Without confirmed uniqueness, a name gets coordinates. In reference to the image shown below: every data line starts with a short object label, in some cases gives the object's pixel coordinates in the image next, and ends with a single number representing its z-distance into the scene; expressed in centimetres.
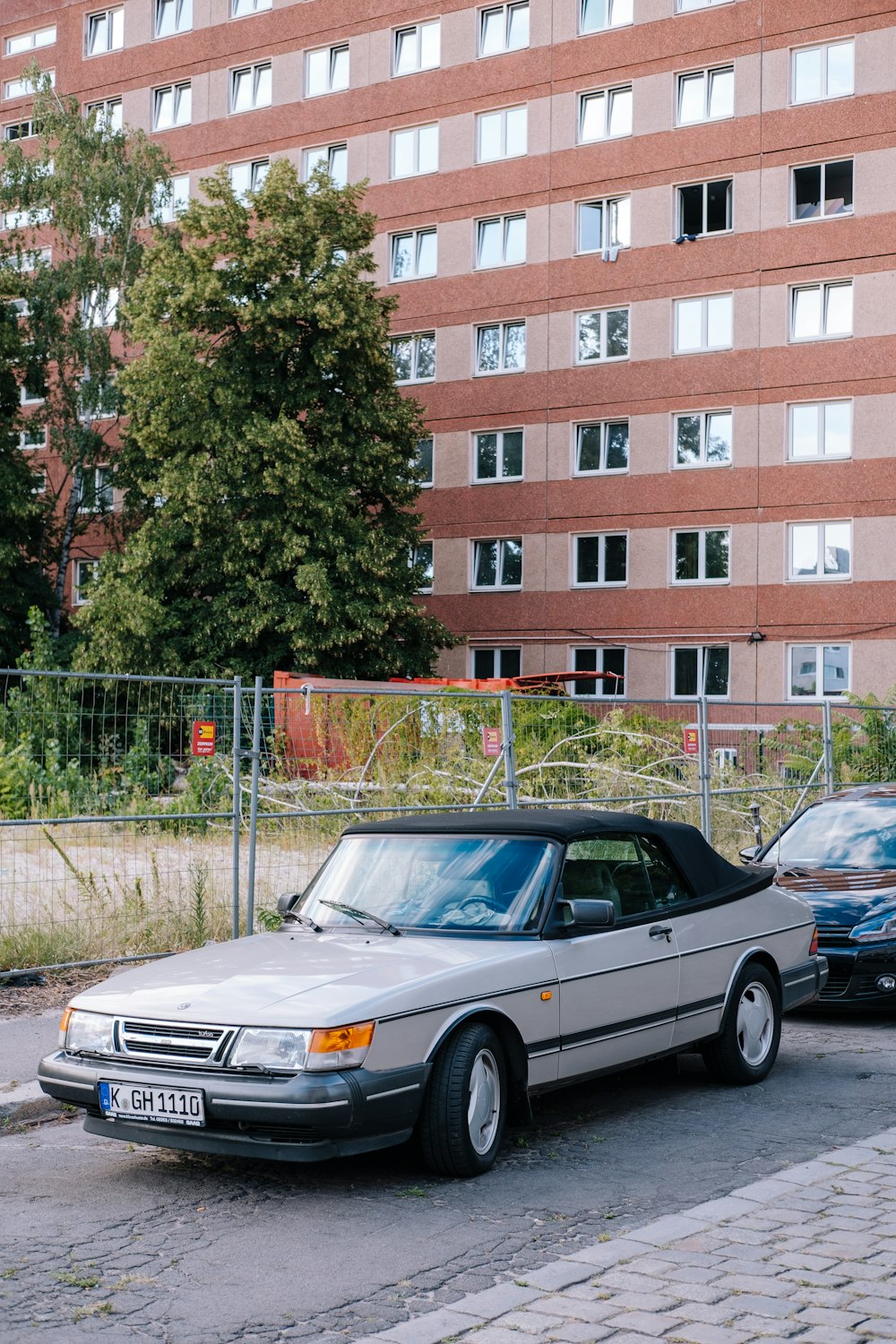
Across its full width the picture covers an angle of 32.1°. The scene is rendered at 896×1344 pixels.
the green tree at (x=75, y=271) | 3938
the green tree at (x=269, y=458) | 3256
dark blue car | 980
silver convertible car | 577
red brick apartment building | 3469
